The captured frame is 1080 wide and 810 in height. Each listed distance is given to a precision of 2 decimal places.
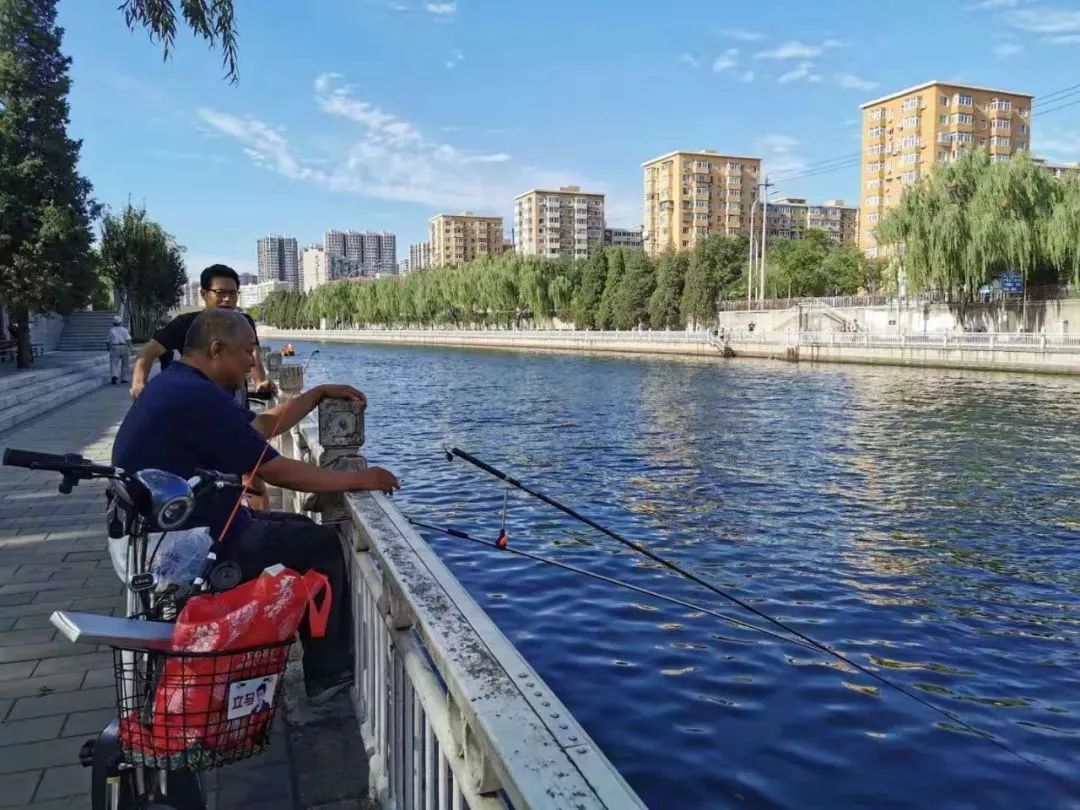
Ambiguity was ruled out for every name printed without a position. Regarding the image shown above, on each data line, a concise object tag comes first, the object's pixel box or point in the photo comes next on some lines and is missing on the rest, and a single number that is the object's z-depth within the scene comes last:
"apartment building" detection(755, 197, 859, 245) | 138.12
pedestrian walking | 21.02
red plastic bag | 2.07
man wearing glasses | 4.80
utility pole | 53.71
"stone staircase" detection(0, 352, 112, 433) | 13.23
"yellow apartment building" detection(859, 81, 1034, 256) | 95.31
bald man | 2.69
